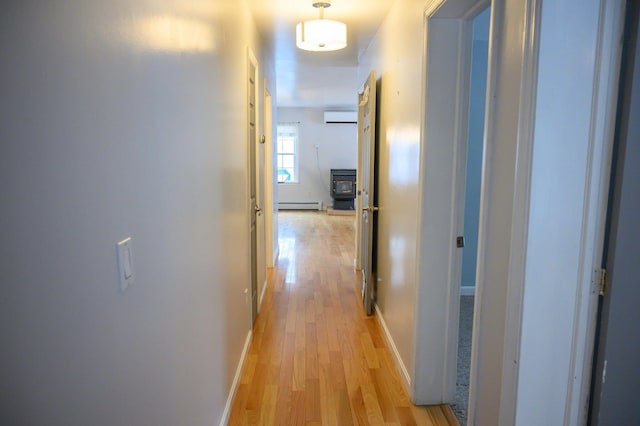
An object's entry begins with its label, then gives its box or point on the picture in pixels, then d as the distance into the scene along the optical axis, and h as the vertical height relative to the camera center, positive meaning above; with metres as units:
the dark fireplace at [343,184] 10.14 -0.49
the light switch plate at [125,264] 0.91 -0.23
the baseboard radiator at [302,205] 10.84 -1.08
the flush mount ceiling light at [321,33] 2.78 +0.88
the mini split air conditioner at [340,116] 10.30 +1.18
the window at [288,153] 10.61 +0.27
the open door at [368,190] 3.30 -0.22
